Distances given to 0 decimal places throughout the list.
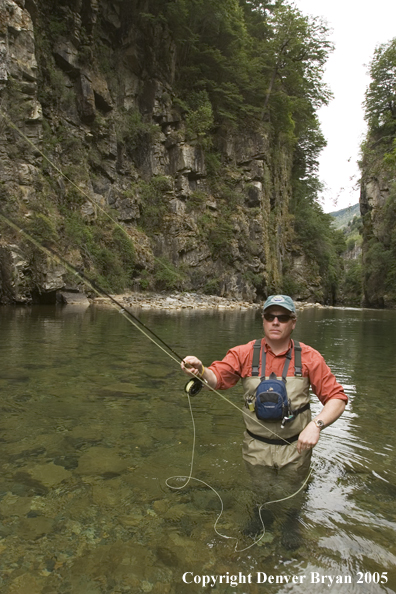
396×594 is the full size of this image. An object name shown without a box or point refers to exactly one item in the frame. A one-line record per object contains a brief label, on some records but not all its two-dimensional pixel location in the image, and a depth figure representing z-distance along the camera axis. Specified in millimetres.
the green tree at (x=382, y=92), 46062
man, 3139
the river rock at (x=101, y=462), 3624
